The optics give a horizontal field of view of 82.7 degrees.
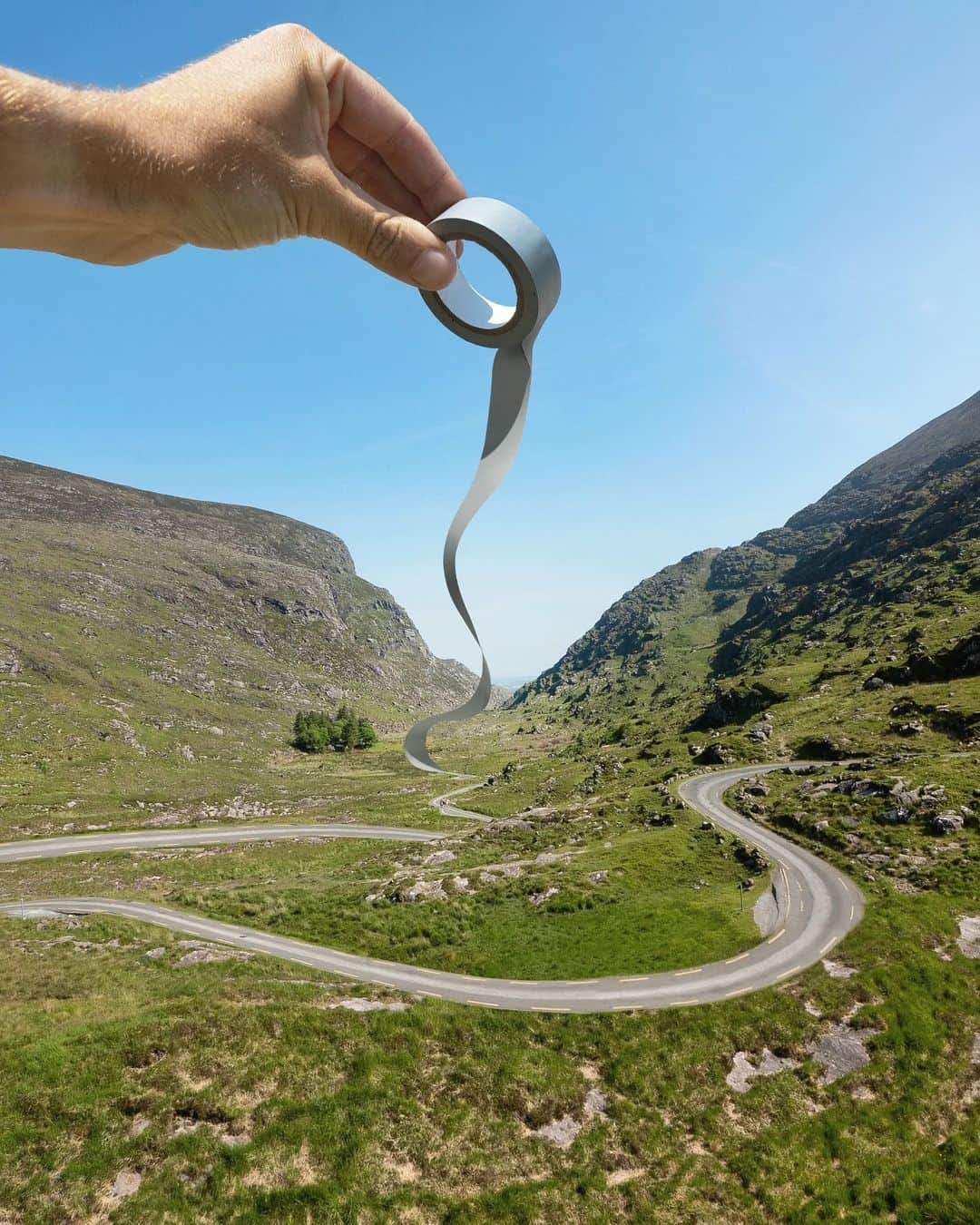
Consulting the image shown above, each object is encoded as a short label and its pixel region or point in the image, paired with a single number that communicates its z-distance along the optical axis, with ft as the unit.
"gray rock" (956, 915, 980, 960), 101.35
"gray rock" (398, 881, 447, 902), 146.20
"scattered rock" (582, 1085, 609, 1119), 70.15
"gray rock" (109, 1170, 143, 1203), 53.11
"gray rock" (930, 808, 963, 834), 155.22
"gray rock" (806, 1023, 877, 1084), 77.05
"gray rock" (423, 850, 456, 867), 192.47
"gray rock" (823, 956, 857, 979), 97.39
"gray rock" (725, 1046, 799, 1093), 75.46
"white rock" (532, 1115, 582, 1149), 65.62
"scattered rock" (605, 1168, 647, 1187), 60.59
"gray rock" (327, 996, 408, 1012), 84.74
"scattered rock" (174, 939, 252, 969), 106.01
